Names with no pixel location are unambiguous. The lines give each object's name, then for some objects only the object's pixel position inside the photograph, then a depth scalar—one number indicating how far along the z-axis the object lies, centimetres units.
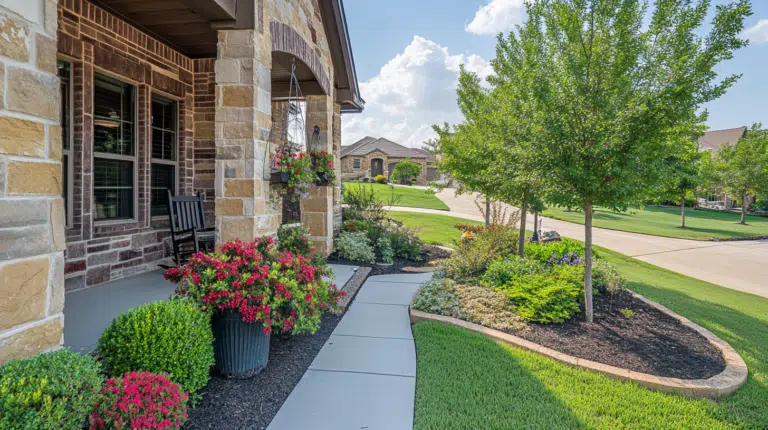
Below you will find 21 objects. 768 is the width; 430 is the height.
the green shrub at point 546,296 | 418
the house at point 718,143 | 3472
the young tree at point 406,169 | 3738
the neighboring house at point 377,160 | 4101
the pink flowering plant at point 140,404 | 165
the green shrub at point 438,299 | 436
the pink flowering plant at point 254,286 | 266
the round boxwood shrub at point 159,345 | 220
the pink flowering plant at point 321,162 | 500
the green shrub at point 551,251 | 651
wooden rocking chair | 469
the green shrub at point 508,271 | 518
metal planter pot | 277
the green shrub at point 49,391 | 142
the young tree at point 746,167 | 2172
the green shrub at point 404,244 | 762
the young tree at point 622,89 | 363
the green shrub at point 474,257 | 582
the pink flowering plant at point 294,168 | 403
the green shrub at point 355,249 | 685
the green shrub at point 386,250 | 702
